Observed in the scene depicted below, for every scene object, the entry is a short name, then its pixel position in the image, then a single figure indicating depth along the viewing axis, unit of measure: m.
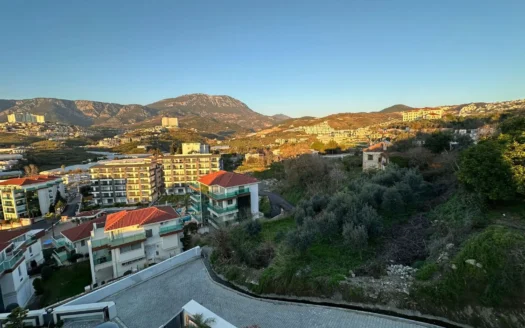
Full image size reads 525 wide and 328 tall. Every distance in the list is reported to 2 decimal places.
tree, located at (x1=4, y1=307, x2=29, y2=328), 8.52
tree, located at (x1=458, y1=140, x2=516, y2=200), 13.12
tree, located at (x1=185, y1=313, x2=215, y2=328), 7.01
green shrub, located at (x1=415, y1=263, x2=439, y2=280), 10.34
